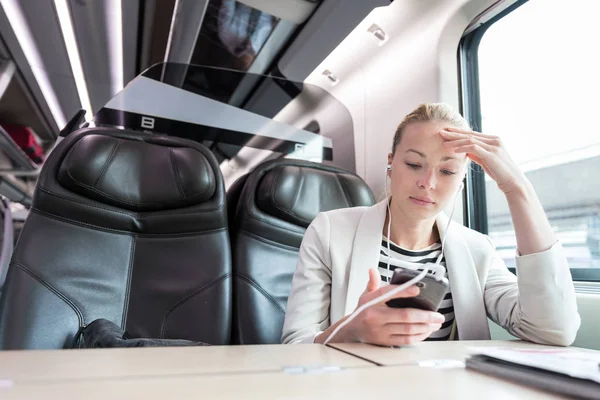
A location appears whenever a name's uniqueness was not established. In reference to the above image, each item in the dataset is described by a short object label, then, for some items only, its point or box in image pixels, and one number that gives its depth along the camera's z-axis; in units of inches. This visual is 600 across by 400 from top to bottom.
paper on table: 22.4
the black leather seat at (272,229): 69.8
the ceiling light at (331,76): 125.4
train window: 66.6
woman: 45.0
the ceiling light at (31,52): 133.0
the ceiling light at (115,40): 128.3
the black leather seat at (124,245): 58.6
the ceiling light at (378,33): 103.0
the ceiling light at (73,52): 129.4
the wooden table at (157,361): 22.9
